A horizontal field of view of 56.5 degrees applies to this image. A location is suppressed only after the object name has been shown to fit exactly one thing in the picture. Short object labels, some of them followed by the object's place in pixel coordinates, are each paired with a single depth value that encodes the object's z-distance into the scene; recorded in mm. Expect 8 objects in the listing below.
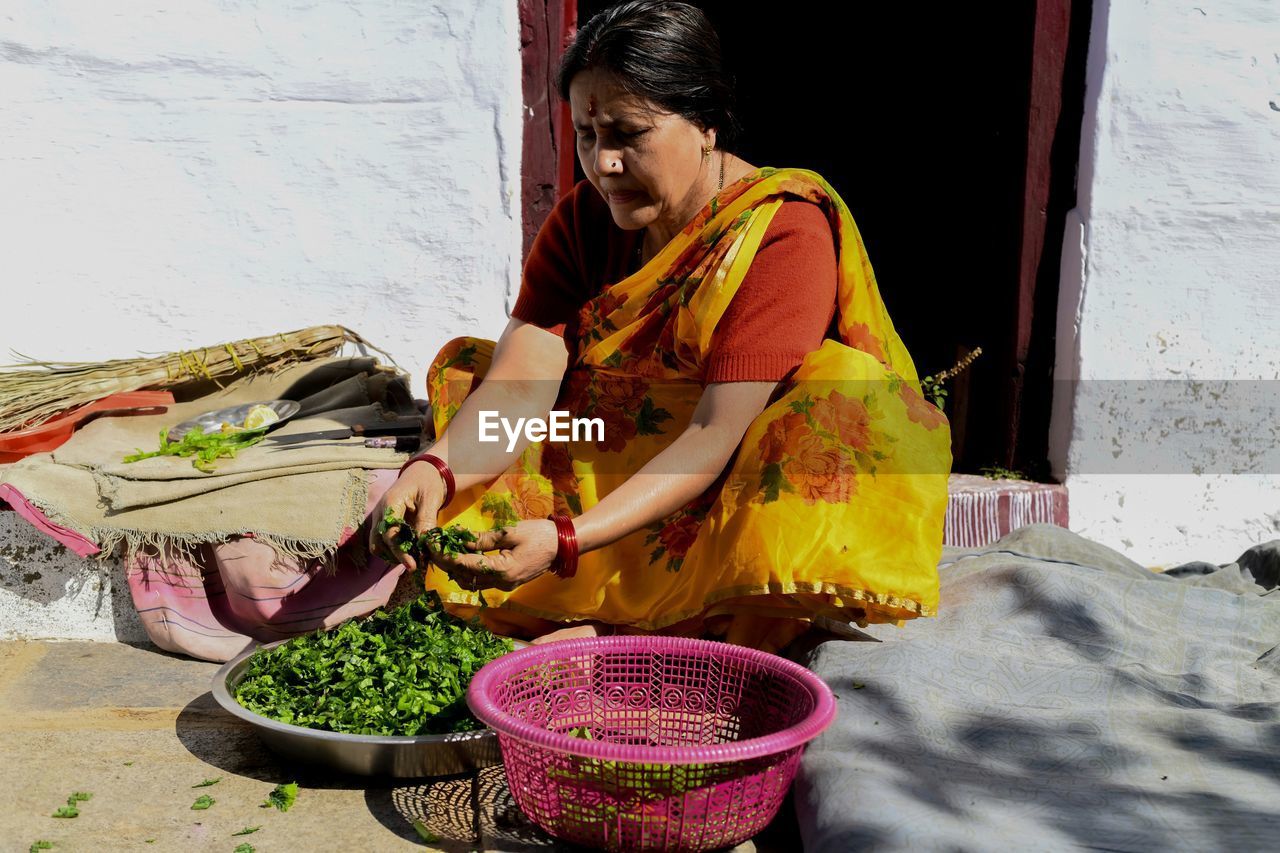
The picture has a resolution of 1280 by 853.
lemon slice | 3346
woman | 2451
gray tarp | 1936
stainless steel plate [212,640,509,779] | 2174
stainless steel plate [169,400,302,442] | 3391
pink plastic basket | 1882
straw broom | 3404
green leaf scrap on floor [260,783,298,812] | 2188
